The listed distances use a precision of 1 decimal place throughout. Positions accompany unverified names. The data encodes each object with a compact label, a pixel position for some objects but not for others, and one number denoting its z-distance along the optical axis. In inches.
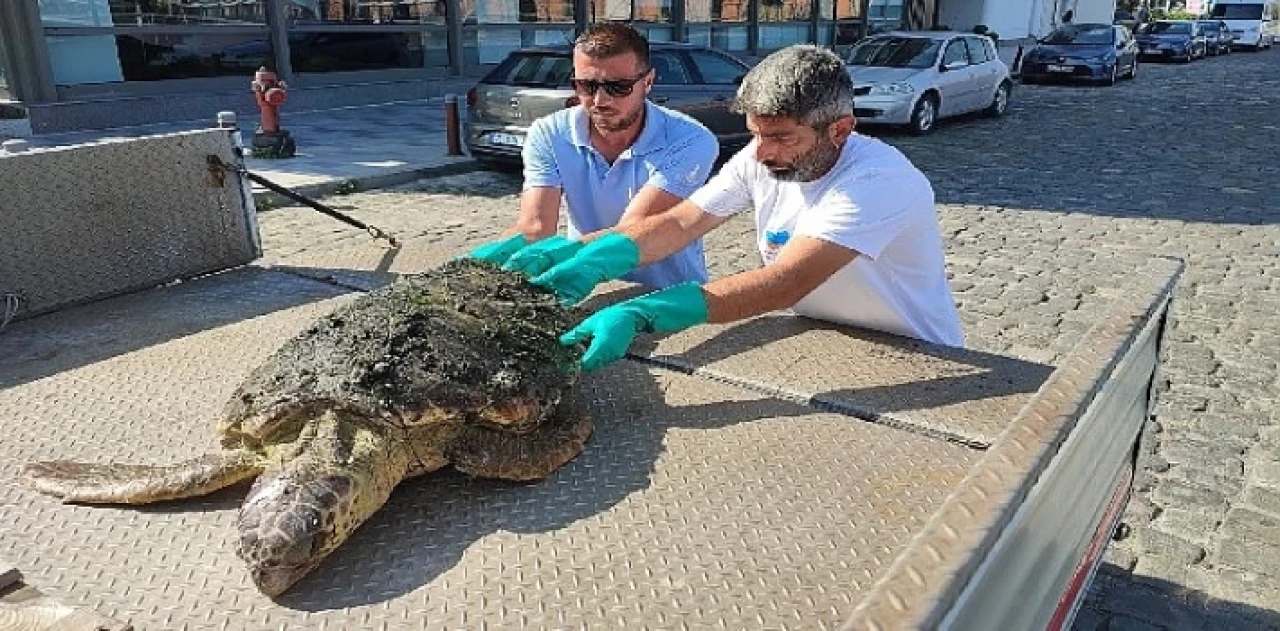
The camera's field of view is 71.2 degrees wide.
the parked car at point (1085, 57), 821.9
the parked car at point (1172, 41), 1184.2
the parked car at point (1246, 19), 1497.3
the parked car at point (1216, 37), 1343.5
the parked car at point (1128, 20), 1556.2
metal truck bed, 54.9
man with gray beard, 90.4
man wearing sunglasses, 121.6
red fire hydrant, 387.2
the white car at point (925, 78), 510.6
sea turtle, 63.1
